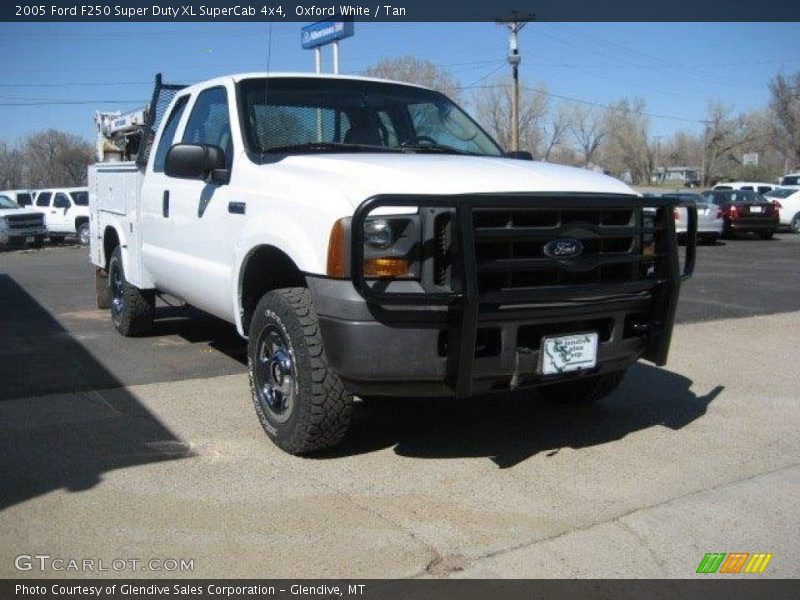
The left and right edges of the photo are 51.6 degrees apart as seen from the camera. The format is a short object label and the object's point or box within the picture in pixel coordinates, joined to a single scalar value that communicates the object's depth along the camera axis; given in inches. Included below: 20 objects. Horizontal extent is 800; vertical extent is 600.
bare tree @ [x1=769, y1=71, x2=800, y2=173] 2127.2
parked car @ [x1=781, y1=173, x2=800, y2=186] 1392.7
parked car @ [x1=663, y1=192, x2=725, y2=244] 908.6
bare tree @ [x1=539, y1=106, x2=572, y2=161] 1902.8
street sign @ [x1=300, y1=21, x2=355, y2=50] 836.6
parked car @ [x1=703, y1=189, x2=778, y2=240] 963.3
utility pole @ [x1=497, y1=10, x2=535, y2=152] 1058.1
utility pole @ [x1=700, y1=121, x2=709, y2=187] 2950.3
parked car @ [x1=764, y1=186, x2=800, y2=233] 1104.2
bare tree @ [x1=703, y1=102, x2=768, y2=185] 3065.9
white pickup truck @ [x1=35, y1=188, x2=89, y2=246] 1008.9
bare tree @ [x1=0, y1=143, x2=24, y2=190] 2721.5
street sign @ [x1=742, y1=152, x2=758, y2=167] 2276.7
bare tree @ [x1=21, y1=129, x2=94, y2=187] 2440.9
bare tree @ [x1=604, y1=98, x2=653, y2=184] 2962.6
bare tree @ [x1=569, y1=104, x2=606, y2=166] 2679.6
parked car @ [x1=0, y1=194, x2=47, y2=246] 927.0
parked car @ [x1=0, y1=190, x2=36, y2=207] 1176.1
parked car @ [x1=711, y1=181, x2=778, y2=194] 1289.4
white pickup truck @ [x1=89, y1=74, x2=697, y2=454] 146.8
